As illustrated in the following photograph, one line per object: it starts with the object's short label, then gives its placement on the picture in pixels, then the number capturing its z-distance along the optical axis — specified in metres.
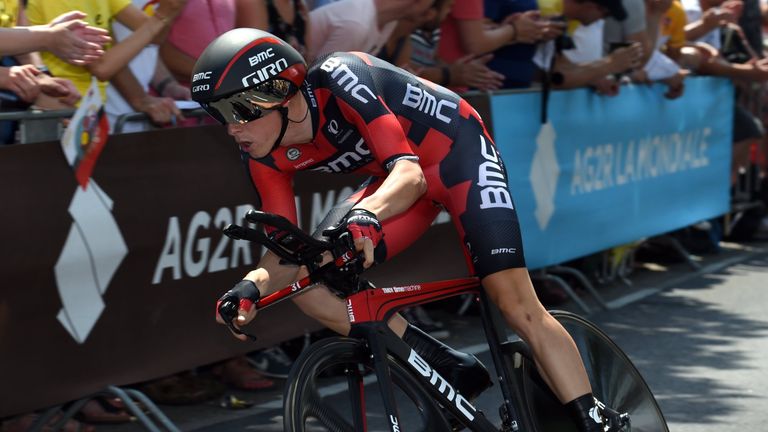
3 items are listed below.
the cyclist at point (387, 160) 7.66
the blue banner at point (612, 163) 17.36
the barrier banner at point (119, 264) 10.56
